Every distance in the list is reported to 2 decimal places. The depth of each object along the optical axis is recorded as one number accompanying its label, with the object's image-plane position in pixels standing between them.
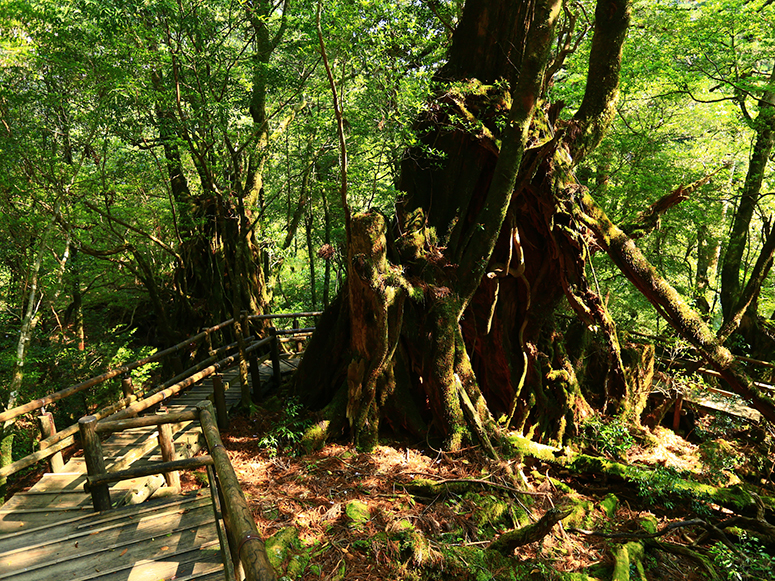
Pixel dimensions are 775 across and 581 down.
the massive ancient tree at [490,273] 5.25
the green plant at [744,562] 3.90
